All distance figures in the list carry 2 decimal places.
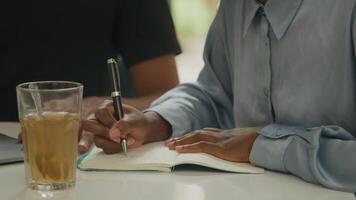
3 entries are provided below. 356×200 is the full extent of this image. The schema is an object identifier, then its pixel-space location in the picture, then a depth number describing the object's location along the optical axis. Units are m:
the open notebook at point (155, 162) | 1.31
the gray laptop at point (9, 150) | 1.36
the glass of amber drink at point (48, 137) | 1.24
